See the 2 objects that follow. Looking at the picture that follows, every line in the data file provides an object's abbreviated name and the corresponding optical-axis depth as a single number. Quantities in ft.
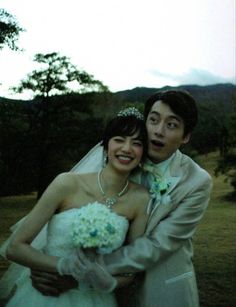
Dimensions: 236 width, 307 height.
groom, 9.07
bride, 8.56
